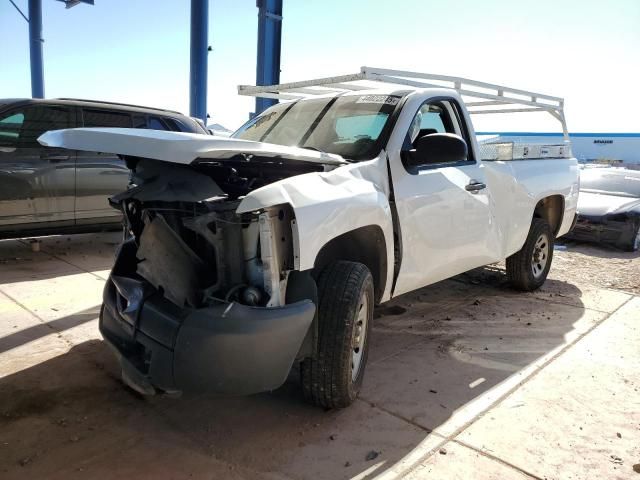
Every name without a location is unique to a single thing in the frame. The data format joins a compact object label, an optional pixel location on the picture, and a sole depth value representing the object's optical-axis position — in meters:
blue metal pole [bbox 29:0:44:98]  21.33
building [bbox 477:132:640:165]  28.38
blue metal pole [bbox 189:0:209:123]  12.03
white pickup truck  2.42
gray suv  5.98
